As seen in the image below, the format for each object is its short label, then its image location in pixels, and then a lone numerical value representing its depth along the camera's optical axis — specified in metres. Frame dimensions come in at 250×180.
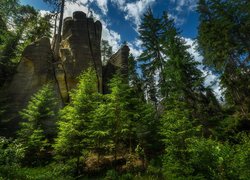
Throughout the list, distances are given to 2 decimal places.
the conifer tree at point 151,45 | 30.62
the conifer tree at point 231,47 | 21.92
